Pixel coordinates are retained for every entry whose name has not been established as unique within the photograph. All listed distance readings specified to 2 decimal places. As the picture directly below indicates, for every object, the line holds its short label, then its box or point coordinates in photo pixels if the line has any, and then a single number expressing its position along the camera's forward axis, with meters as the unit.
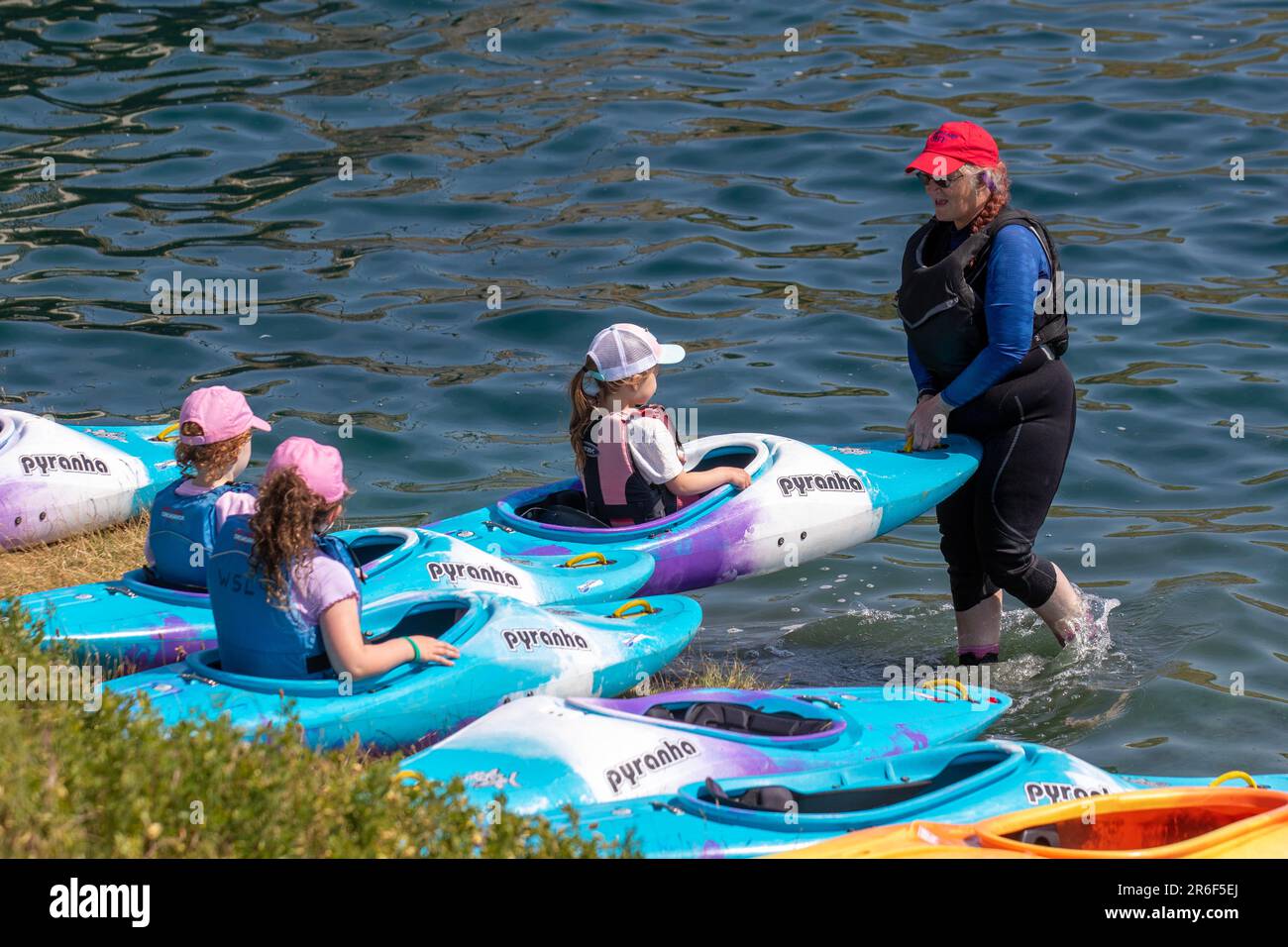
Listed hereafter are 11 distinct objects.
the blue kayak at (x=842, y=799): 10.06
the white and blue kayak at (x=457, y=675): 11.72
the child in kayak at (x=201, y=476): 13.34
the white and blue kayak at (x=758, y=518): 15.69
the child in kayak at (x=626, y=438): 15.09
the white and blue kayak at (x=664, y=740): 10.93
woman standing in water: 13.72
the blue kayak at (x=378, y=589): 13.30
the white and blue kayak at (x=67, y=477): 16.95
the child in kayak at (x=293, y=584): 11.12
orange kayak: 9.59
